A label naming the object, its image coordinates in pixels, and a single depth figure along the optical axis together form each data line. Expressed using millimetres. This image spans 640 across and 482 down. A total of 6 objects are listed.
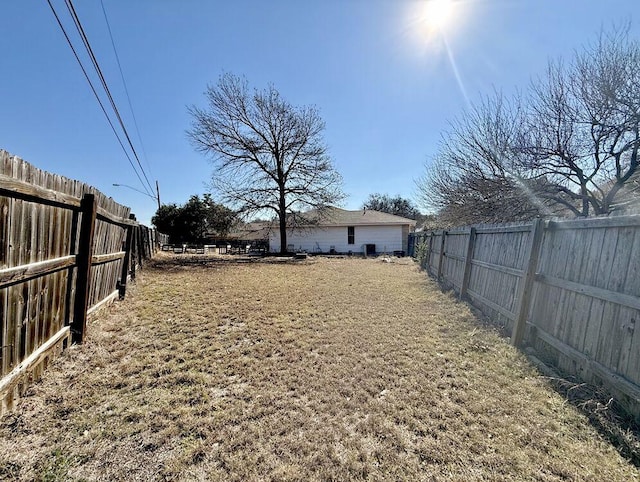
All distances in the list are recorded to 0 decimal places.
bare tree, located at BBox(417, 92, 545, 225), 8672
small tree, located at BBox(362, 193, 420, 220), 51469
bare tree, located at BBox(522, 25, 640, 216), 6902
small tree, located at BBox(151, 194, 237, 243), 31672
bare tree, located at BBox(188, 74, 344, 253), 18125
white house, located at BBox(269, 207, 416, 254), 23641
